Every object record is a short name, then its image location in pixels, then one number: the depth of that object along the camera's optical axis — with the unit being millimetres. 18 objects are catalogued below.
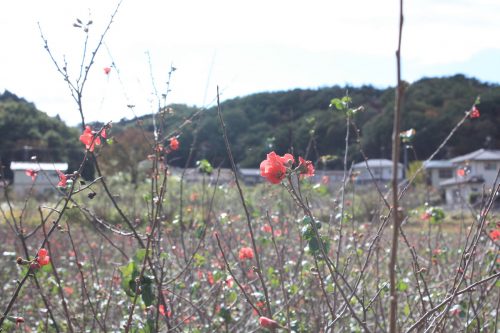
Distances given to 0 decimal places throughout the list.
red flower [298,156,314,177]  1832
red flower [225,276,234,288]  3293
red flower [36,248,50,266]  2125
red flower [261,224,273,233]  5060
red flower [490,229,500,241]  3075
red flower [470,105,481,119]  3326
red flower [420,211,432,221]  3960
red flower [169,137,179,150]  3510
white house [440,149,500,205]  23378
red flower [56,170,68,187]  2236
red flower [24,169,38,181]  2545
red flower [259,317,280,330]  1145
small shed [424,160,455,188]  41094
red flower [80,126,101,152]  2607
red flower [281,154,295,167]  1746
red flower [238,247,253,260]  3439
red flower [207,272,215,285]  3827
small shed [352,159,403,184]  31692
